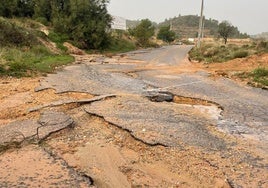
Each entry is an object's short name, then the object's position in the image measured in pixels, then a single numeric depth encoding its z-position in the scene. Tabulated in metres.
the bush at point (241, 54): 20.12
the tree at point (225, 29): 52.84
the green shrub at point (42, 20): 27.74
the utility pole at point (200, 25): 30.79
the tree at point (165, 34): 69.25
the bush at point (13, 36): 17.83
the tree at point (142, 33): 43.84
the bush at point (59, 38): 23.69
